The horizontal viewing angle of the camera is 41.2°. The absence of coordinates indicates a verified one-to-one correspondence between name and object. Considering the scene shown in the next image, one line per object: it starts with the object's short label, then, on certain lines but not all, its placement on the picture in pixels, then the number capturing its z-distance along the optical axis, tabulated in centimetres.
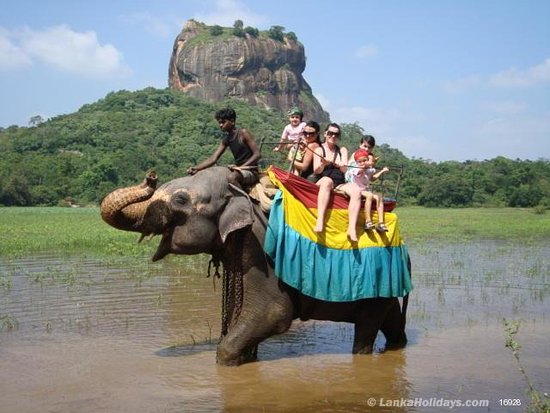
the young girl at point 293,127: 849
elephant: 693
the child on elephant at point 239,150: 744
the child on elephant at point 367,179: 745
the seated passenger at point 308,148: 765
